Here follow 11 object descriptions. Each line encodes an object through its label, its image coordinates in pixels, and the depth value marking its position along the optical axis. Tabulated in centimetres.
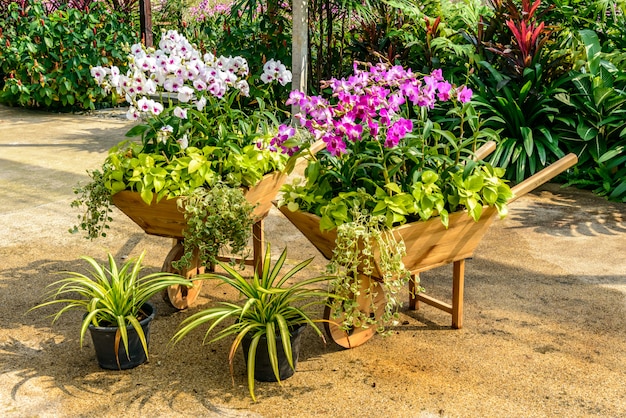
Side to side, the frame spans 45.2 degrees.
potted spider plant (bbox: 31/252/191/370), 280
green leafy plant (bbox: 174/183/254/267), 297
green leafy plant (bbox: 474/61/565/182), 532
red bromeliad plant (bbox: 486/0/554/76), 548
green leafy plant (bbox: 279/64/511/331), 269
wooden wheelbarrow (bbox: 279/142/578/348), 283
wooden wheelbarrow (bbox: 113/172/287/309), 311
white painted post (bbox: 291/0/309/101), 634
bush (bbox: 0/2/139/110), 809
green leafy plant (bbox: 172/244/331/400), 264
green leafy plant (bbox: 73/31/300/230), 302
